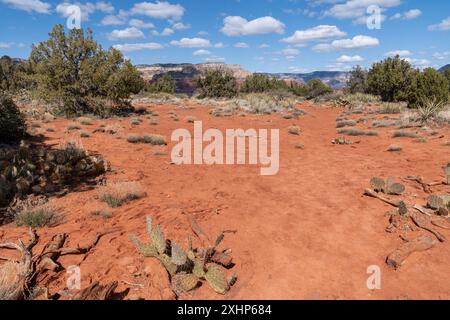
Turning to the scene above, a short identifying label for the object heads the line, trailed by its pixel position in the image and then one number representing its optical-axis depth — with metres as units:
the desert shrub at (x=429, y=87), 20.55
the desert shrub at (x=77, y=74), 18.86
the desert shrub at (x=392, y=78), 30.09
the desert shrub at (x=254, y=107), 23.38
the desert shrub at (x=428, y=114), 15.29
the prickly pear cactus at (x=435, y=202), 5.84
